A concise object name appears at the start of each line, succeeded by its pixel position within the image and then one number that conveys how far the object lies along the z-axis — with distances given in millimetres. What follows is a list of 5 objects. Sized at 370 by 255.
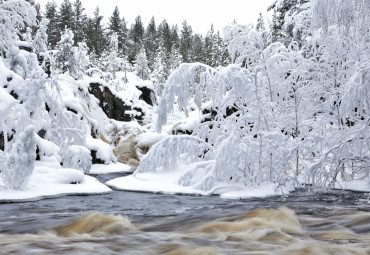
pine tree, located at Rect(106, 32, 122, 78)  50844
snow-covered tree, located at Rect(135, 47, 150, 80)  54281
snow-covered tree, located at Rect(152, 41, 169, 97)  51844
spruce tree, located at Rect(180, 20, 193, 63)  66800
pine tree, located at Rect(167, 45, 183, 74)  55844
